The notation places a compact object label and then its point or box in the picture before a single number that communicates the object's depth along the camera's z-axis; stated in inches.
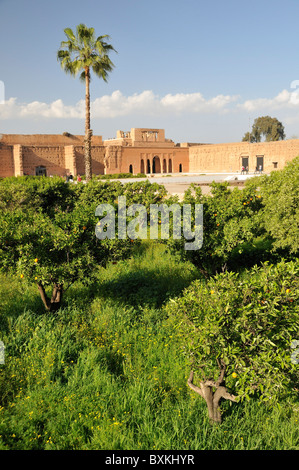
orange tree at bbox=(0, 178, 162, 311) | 217.2
